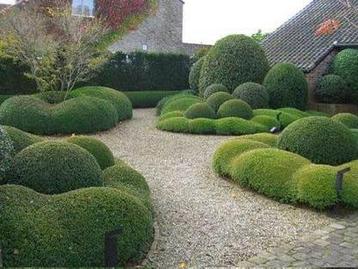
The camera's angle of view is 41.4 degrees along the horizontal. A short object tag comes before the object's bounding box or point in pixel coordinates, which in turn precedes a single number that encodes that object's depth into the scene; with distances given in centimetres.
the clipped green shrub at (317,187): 724
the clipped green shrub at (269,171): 773
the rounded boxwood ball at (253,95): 1684
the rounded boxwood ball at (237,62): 1855
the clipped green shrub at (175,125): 1459
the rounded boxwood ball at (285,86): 1761
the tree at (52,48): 1575
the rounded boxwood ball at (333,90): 1883
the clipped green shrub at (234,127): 1403
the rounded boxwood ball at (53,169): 574
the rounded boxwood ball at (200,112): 1534
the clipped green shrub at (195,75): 2134
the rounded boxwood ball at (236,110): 1527
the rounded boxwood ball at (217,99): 1629
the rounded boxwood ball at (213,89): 1800
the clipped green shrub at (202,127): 1439
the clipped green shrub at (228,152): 915
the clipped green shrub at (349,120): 1260
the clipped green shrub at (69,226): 458
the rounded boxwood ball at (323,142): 899
